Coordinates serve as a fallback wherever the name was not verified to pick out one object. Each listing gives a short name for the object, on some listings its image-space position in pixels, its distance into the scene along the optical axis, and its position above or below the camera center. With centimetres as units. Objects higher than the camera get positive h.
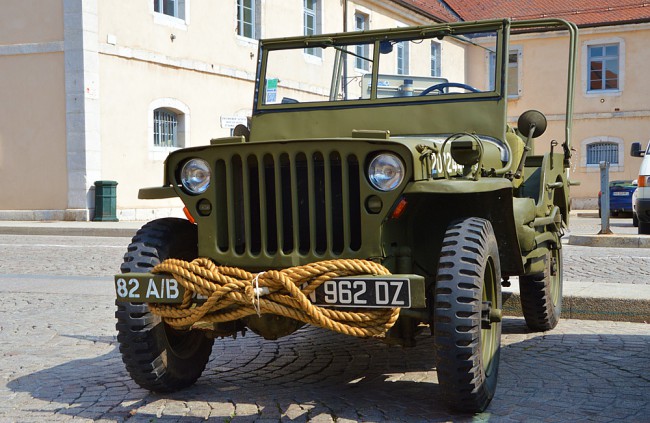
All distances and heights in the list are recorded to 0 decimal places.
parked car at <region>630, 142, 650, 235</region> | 1545 -57
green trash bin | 1934 -84
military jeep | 400 -32
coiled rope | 402 -61
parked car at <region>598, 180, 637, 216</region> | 2352 -91
